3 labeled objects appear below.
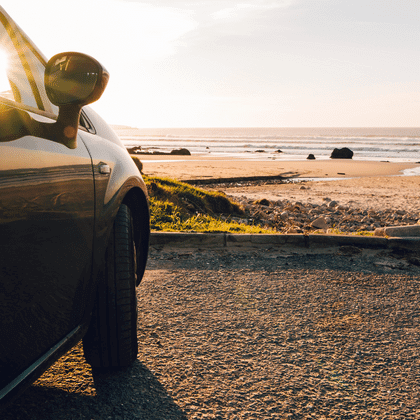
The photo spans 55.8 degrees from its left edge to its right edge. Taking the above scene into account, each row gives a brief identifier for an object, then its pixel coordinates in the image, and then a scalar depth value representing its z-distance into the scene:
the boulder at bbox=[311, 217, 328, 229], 6.93
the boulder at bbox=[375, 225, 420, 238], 5.22
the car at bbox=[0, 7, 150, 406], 1.28
